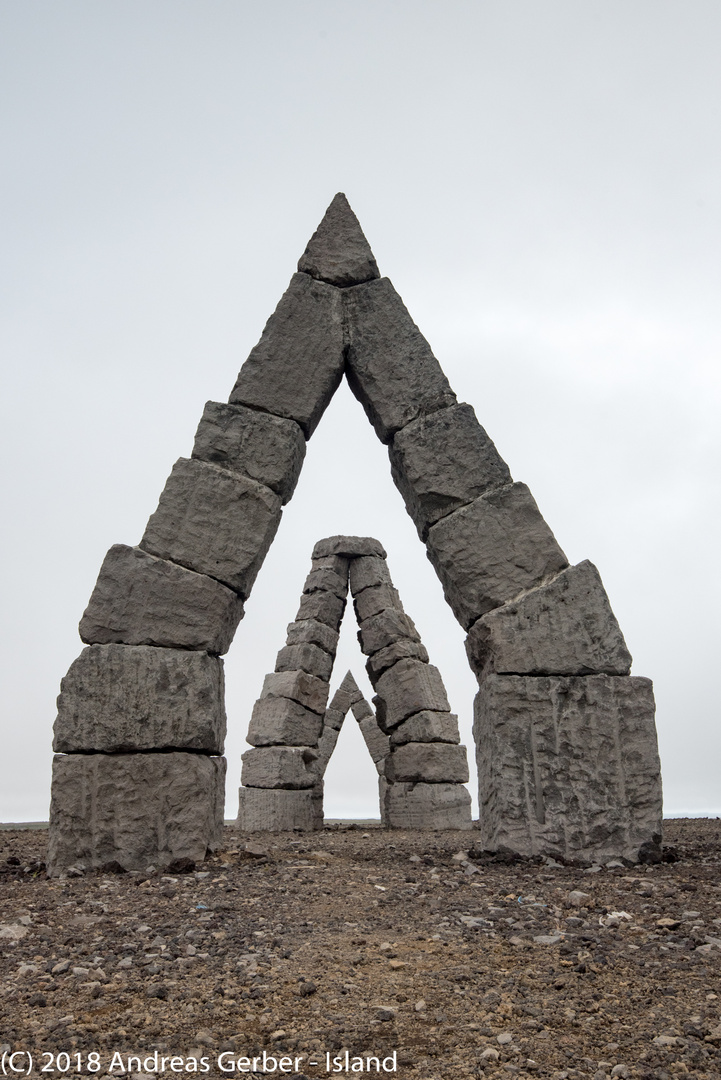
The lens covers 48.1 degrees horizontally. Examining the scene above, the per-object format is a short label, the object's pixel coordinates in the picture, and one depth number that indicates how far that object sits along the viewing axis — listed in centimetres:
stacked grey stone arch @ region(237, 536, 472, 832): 992
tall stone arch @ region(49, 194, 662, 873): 479
